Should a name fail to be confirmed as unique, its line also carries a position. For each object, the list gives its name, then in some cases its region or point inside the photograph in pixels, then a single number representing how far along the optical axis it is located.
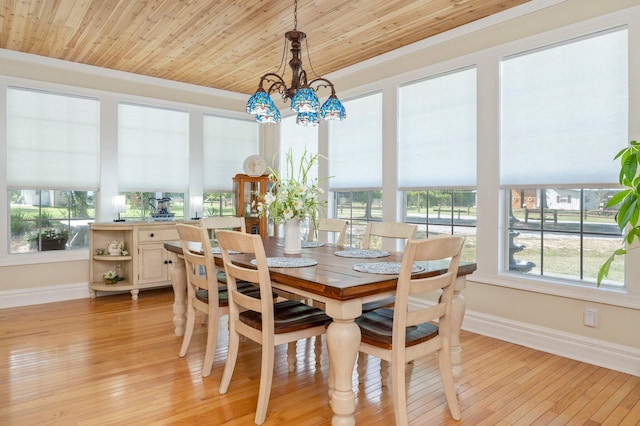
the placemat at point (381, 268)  2.15
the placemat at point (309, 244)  3.27
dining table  1.88
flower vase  2.87
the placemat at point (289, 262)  2.34
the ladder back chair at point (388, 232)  2.61
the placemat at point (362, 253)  2.75
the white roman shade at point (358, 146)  4.68
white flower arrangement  2.72
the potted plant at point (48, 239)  4.62
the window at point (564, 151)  2.91
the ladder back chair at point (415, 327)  1.89
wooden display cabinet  5.75
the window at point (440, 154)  3.78
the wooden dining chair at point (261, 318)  2.11
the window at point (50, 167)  4.48
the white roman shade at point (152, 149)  5.14
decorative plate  5.88
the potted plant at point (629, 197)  2.14
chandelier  2.65
